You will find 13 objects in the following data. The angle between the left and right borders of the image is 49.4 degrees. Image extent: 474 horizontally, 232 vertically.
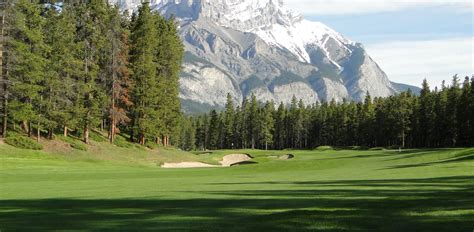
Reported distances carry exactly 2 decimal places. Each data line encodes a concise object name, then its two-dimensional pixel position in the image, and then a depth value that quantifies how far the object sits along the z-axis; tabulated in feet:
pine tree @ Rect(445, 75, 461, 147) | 378.73
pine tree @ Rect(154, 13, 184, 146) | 234.58
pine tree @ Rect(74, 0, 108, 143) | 182.39
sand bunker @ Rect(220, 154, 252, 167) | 251.72
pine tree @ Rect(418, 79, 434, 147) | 408.46
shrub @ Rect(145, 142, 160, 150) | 219.00
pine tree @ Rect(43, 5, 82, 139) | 167.94
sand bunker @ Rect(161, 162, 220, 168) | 192.54
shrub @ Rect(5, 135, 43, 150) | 153.48
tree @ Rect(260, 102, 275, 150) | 547.49
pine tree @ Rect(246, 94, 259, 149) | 554.46
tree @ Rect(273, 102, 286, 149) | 598.34
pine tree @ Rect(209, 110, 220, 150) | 558.97
